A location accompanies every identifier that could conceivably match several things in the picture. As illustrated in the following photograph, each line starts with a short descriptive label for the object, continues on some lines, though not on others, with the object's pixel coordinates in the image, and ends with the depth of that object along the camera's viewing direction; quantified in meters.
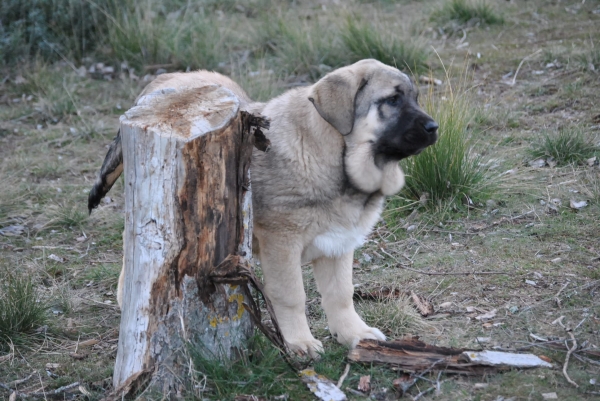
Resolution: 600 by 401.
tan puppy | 8.04
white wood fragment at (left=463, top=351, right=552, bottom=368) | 7.26
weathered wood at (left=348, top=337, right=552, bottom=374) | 7.25
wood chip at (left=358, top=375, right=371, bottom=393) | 7.18
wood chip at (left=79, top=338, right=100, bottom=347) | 8.67
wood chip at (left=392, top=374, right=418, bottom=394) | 7.10
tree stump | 6.72
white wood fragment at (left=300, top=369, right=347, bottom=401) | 6.96
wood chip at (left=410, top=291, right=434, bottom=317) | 8.93
